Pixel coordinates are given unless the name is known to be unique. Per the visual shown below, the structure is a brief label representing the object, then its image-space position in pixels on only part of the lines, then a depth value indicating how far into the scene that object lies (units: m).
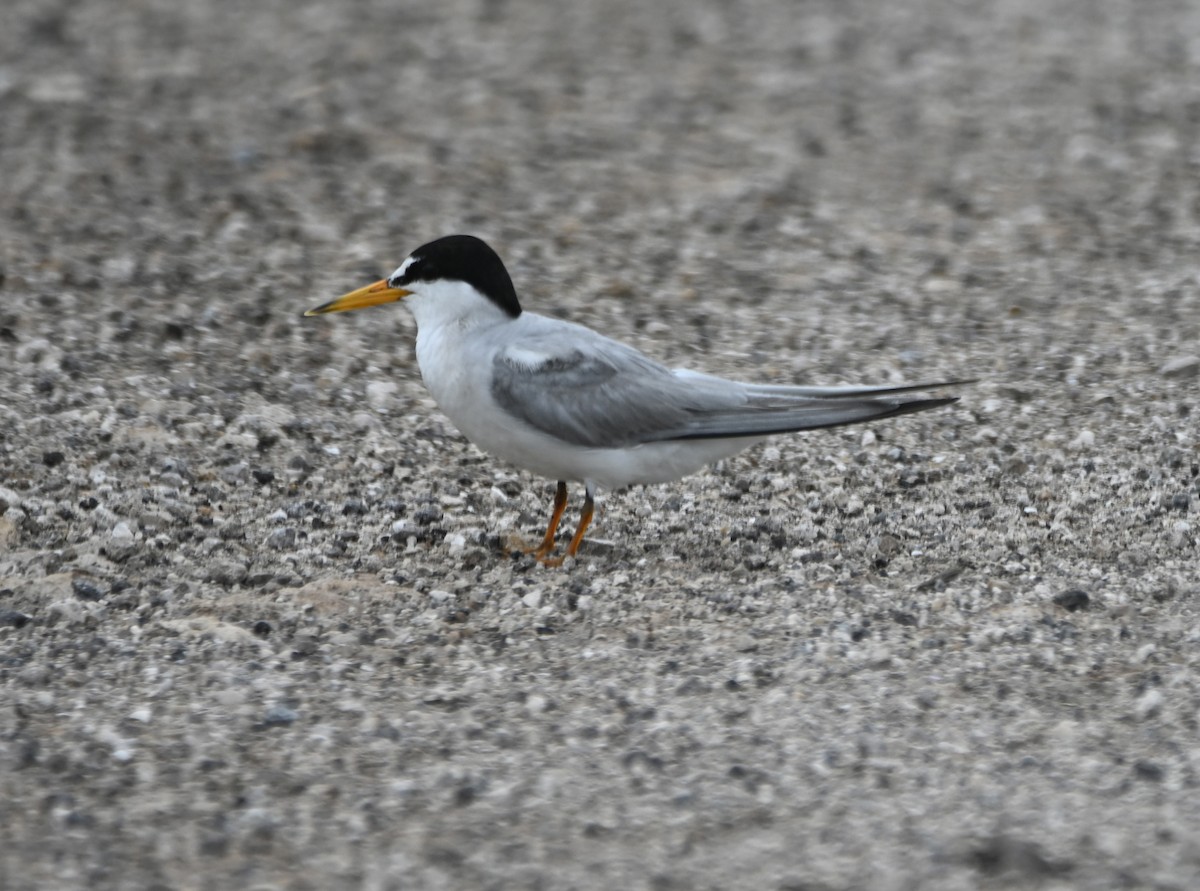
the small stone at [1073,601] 10.23
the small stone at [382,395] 13.55
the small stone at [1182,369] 13.94
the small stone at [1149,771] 8.33
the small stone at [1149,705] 8.97
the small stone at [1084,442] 12.74
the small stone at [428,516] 11.60
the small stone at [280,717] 8.93
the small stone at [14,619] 9.91
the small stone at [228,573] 10.59
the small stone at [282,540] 11.14
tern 10.76
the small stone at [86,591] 10.25
